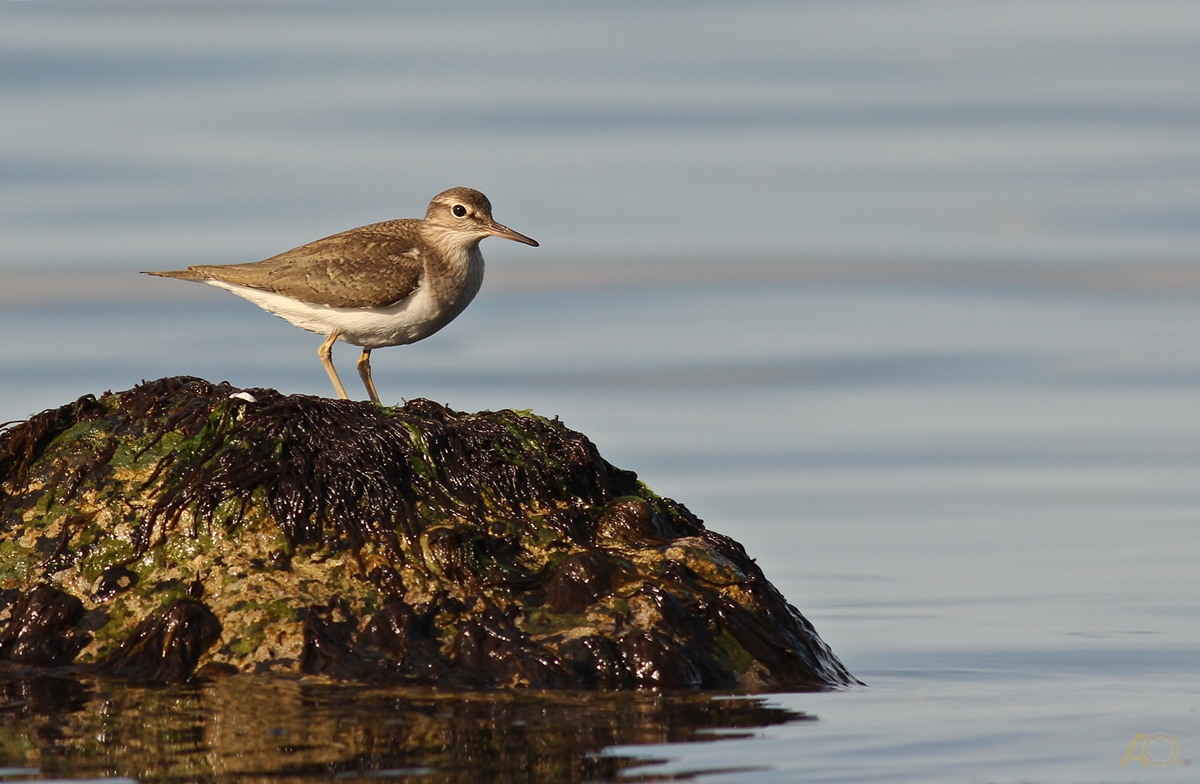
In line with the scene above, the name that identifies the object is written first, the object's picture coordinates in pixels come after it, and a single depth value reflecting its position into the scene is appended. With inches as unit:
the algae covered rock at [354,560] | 554.9
